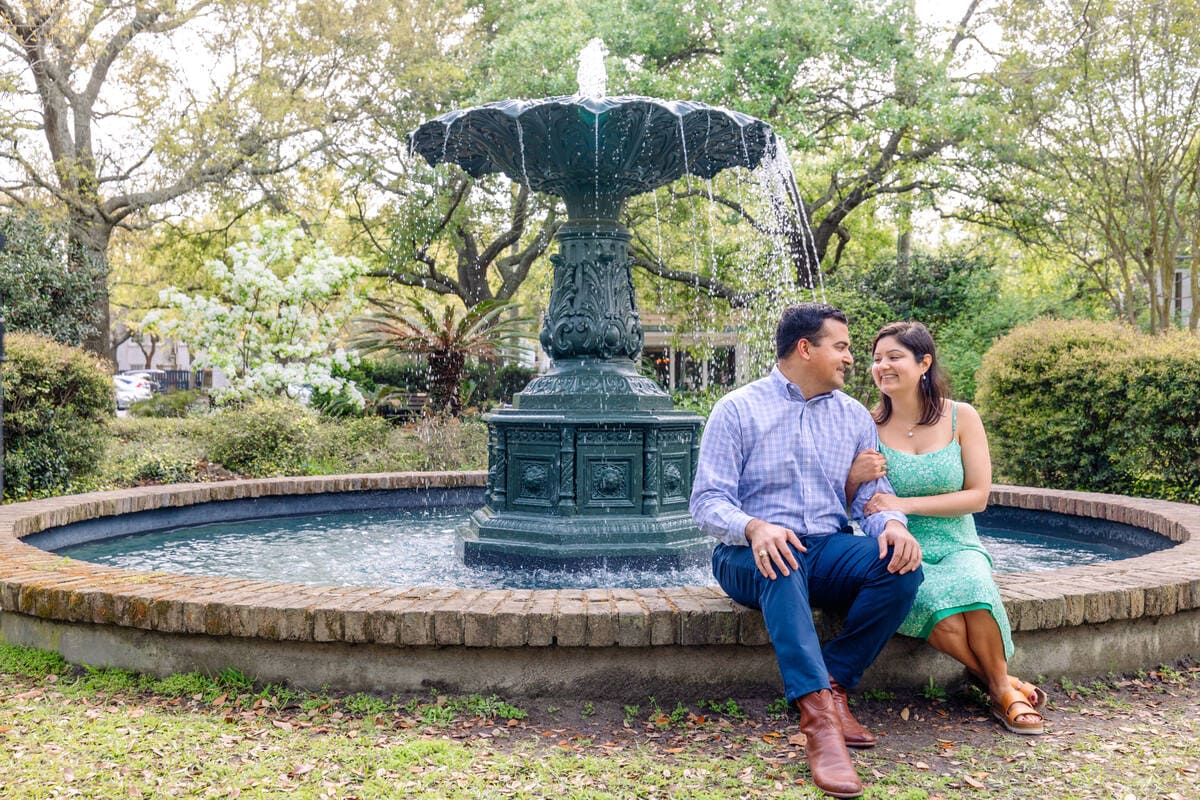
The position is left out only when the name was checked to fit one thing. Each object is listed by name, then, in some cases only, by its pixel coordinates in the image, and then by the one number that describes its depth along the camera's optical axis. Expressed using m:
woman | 3.51
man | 3.25
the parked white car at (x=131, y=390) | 30.96
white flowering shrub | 16.67
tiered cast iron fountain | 5.68
